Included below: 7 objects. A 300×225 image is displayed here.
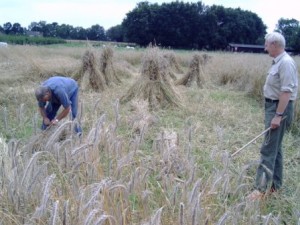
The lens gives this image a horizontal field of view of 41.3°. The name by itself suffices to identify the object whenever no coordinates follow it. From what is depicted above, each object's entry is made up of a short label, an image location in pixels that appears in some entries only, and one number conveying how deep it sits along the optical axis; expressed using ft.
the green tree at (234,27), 162.71
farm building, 147.47
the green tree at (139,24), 150.10
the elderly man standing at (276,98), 12.26
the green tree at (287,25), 198.22
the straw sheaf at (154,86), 29.43
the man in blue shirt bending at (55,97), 15.71
